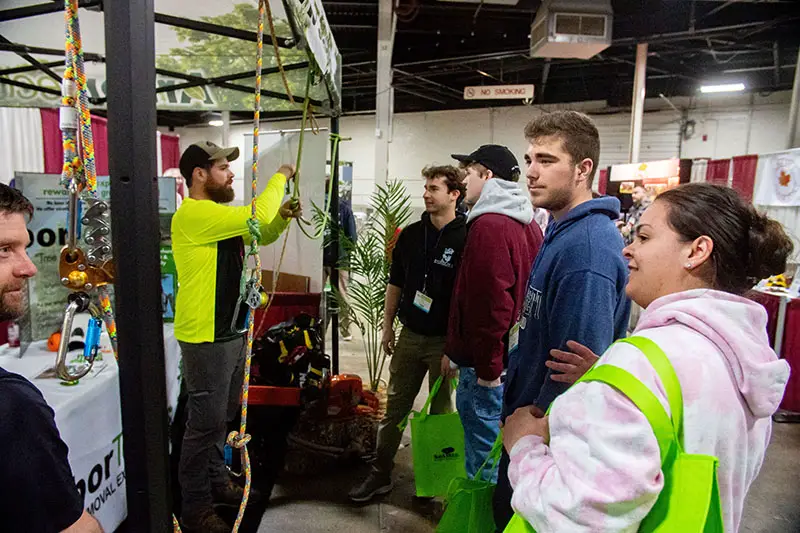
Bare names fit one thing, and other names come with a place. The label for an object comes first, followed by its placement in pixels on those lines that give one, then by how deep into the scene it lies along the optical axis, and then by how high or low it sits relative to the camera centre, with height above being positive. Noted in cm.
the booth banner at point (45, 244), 216 -23
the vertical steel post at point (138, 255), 70 -9
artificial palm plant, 367 -40
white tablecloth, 179 -89
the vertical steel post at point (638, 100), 761 +187
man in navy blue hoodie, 133 -16
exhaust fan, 570 +222
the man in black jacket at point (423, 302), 268 -53
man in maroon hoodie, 213 -41
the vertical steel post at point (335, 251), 385 -39
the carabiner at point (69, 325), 80 -22
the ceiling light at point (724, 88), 840 +228
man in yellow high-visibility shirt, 221 -56
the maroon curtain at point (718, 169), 689 +71
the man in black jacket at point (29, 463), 78 -45
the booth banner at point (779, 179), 463 +40
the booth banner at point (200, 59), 240 +89
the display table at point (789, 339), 406 -101
